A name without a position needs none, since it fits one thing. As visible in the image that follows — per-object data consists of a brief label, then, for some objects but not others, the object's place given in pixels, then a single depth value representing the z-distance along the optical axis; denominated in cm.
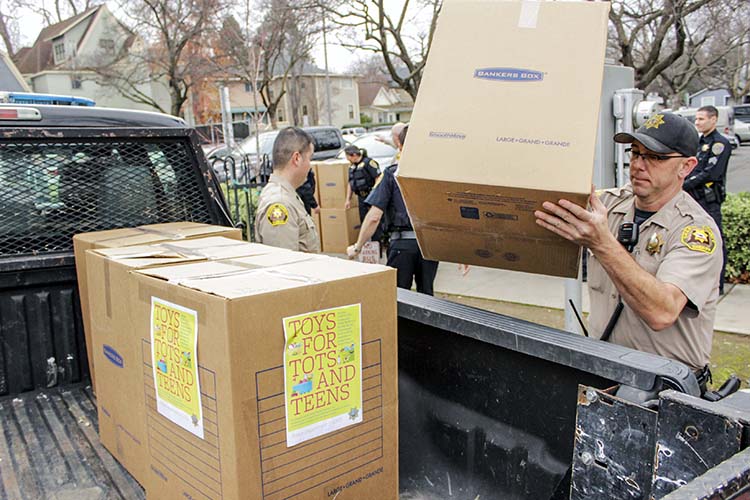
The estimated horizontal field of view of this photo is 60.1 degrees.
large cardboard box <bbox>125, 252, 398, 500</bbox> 154
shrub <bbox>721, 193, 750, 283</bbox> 681
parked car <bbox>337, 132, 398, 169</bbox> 1430
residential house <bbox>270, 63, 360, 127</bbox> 4672
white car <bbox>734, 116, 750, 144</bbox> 3278
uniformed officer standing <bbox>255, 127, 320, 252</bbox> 385
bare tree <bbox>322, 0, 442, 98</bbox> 1373
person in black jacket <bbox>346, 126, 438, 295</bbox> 555
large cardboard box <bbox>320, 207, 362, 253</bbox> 960
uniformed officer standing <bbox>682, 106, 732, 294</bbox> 663
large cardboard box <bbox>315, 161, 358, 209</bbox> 961
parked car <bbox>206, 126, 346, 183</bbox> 1673
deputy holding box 216
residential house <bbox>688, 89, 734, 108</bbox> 4541
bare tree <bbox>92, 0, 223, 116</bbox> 2417
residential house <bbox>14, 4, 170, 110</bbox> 4042
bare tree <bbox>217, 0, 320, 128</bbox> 1490
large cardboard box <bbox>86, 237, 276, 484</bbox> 194
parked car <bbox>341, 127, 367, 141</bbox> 4035
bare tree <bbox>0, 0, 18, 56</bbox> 3572
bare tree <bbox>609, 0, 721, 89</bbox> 1007
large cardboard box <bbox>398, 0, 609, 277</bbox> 184
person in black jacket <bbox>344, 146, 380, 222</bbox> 903
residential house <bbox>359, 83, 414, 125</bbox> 8012
